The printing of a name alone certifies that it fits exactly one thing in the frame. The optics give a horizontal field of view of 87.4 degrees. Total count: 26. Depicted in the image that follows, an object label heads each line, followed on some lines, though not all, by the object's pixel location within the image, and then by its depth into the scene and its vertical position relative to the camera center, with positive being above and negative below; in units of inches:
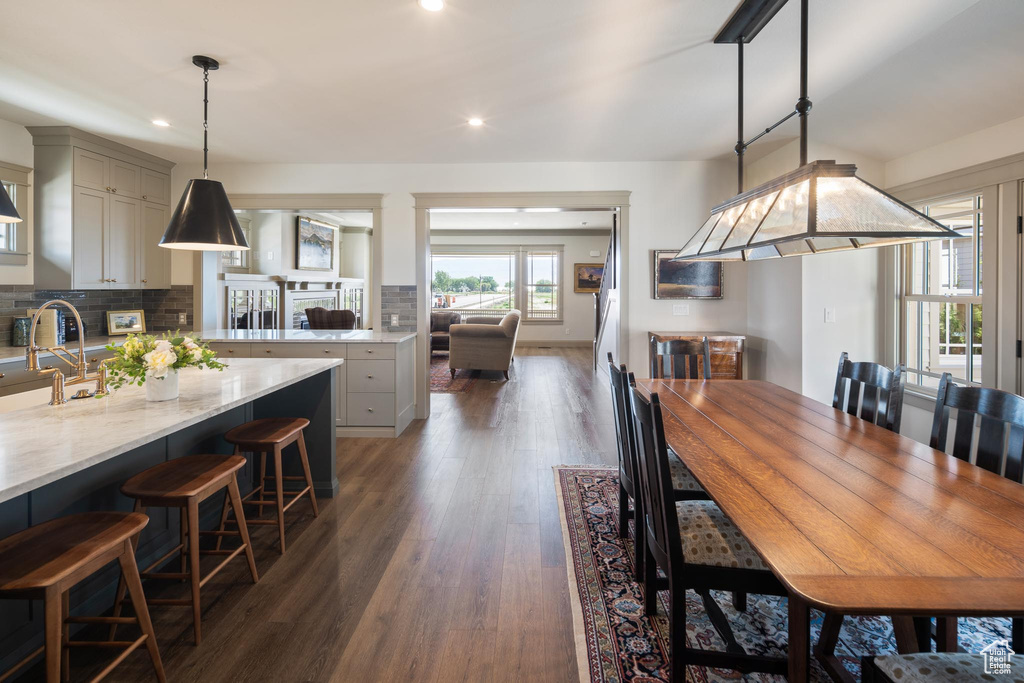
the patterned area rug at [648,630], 68.8 -42.1
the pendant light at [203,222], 96.7 +20.0
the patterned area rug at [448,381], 270.1 -26.4
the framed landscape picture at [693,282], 190.2 +18.5
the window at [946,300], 130.0 +9.2
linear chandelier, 63.4 +16.4
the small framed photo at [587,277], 444.9 +46.6
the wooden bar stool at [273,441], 100.0 -20.5
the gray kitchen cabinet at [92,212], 156.3 +37.3
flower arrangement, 79.9 -4.1
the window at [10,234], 148.5 +27.0
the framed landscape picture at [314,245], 303.7 +52.3
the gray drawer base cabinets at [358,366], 175.3 -11.1
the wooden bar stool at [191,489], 72.7 -21.9
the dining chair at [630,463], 81.4 -22.8
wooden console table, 177.8 -6.6
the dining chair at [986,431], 62.8 -12.2
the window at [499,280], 453.7 +45.2
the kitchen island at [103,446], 57.5 -13.3
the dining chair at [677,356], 135.9 -5.7
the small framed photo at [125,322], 184.5 +3.1
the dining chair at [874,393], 86.0 -9.9
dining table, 38.8 -17.0
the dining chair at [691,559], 58.4 -26.1
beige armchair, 293.3 -6.2
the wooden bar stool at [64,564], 50.1 -23.0
